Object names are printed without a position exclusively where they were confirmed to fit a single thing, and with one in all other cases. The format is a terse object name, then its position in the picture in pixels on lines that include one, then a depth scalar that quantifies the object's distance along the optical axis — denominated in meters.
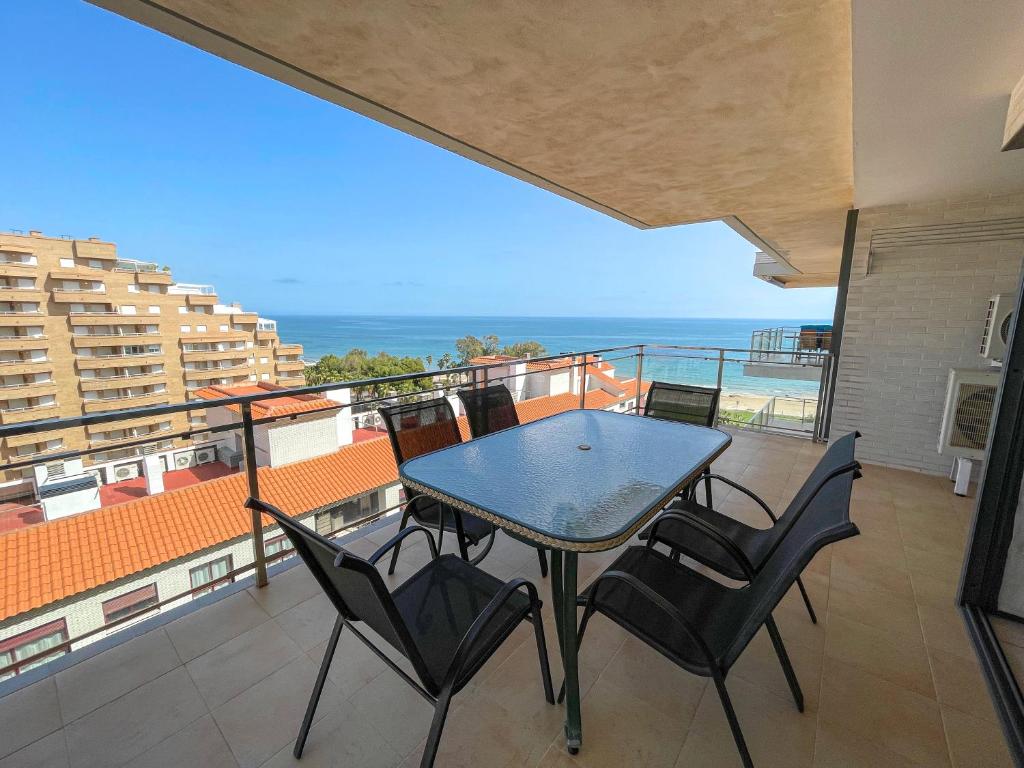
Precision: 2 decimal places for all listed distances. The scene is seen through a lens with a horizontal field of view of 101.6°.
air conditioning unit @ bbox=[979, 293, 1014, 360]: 3.12
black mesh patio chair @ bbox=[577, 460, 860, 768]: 1.10
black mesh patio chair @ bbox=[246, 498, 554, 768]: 1.03
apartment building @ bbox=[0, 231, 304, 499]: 24.17
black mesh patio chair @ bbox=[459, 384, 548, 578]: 2.66
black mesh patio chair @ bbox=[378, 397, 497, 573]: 2.00
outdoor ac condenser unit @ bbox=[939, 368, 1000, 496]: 3.16
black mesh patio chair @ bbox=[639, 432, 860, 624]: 1.48
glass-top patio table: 1.32
